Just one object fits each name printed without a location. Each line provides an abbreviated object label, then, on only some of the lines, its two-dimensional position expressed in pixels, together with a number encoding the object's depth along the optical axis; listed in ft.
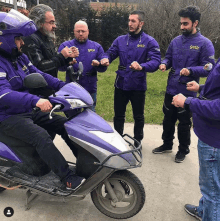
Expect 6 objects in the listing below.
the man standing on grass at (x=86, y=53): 12.23
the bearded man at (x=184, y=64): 10.24
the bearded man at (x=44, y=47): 10.03
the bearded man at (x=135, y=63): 11.37
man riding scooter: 7.00
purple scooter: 6.92
